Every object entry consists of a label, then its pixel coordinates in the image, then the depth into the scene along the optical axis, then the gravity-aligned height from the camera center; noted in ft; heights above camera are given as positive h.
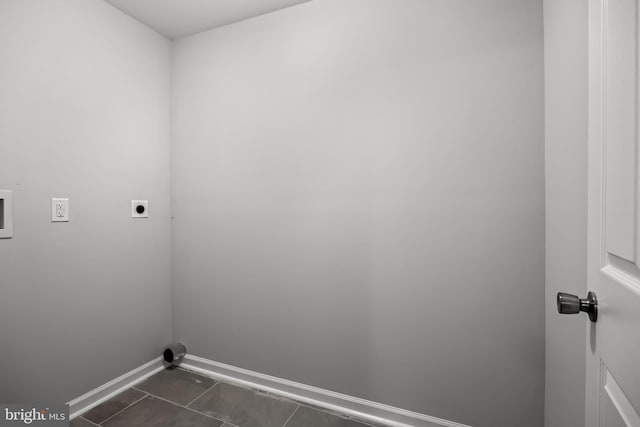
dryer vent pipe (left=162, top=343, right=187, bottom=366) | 6.72 -3.29
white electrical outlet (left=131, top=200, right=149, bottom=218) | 6.31 +0.14
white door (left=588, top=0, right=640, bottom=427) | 1.59 -0.02
